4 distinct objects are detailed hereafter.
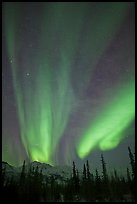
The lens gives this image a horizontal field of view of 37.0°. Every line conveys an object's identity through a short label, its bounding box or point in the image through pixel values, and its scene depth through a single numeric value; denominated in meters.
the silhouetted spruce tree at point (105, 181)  62.58
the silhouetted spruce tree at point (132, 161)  73.56
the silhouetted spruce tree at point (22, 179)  72.53
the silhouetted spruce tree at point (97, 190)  57.53
